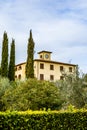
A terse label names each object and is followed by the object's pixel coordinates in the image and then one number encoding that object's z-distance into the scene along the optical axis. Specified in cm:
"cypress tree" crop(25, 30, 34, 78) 5576
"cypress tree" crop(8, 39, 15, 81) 5554
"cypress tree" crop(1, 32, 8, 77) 5470
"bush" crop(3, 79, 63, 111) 3344
